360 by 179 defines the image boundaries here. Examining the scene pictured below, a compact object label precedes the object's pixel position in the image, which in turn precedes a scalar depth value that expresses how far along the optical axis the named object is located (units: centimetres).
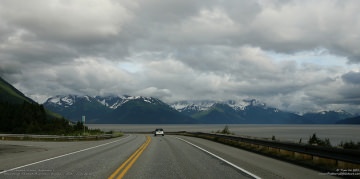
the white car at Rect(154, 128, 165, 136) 7019
